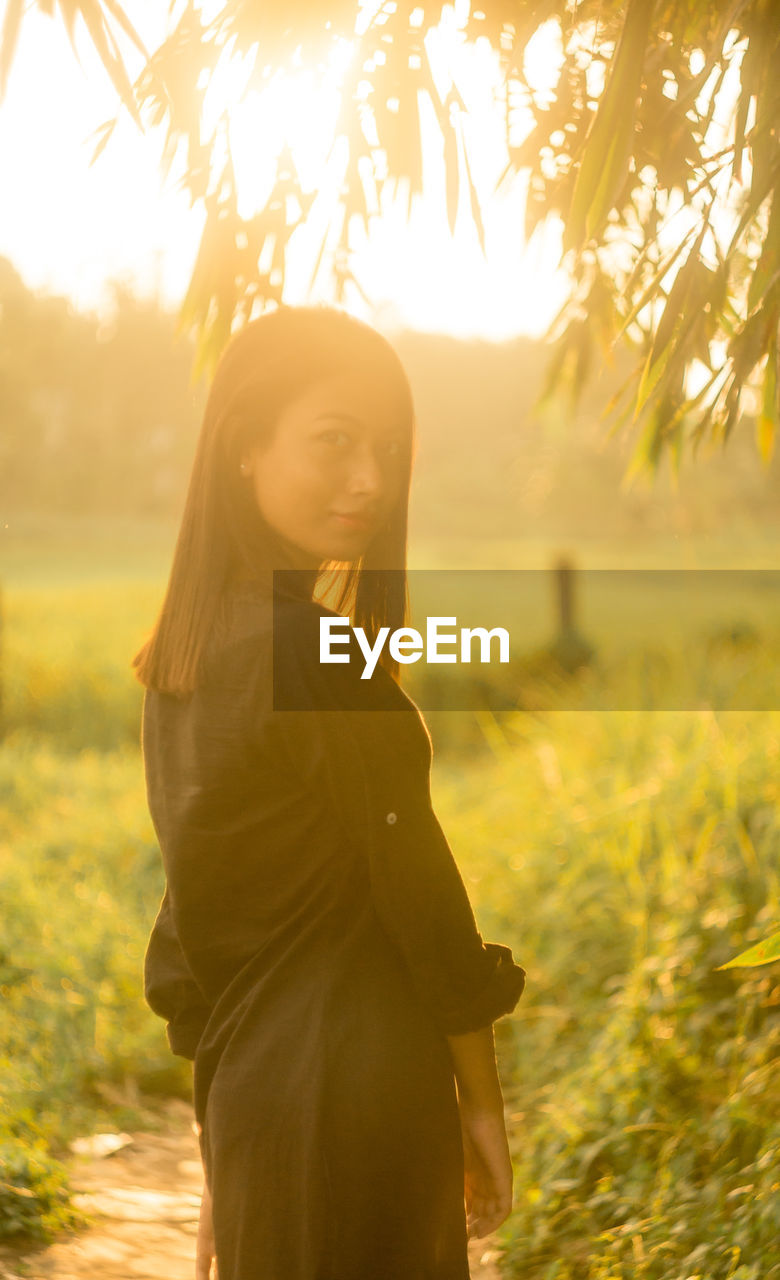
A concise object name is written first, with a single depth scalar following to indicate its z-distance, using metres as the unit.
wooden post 12.36
